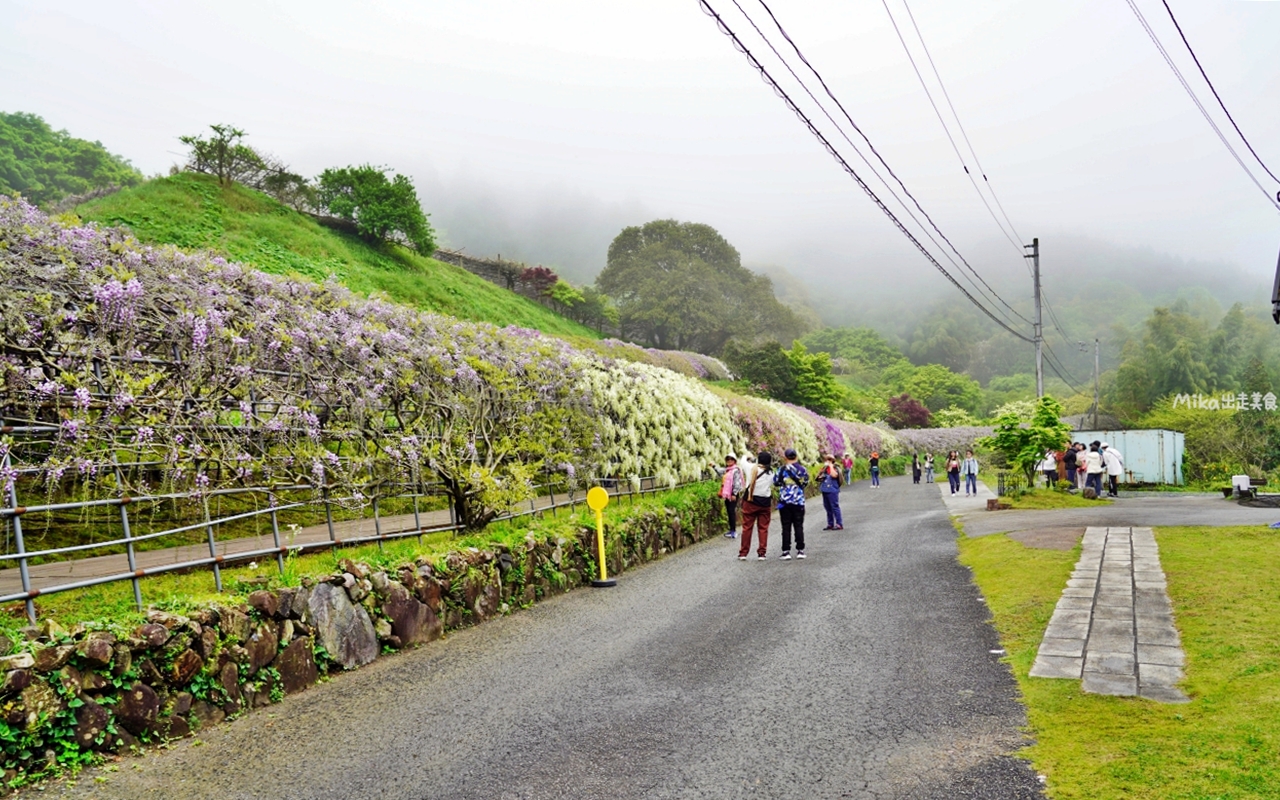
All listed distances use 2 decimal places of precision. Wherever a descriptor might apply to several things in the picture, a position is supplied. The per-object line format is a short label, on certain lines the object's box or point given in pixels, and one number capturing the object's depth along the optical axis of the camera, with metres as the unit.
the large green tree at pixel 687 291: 76.06
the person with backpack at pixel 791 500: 13.05
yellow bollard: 11.10
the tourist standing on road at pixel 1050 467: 24.29
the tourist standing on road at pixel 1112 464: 23.67
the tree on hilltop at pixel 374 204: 43.22
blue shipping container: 29.55
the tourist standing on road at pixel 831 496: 17.45
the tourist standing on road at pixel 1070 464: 24.61
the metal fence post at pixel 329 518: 8.41
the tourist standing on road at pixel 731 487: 16.38
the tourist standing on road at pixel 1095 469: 22.49
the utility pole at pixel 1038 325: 28.38
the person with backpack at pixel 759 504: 13.12
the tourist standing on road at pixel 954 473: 28.47
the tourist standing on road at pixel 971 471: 26.81
